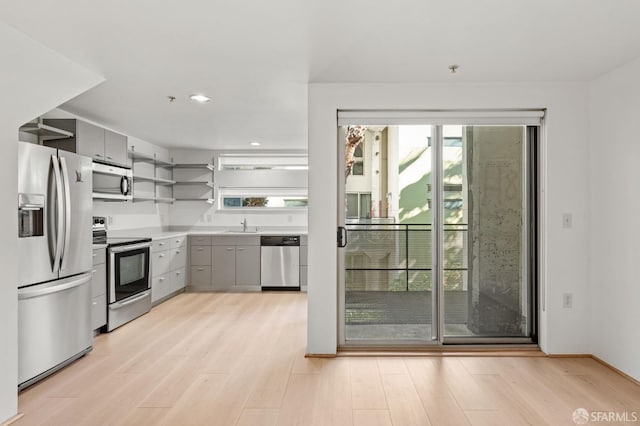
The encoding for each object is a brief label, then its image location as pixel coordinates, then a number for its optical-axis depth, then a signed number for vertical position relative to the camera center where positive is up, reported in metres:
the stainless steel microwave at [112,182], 4.46 +0.35
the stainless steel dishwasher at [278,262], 6.27 -0.73
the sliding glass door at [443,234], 3.68 -0.18
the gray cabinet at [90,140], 4.00 +0.73
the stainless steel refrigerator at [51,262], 2.86 -0.36
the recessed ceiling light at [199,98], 3.82 +1.07
